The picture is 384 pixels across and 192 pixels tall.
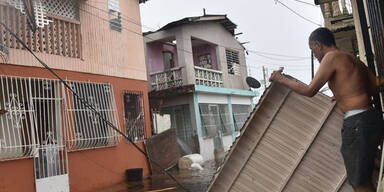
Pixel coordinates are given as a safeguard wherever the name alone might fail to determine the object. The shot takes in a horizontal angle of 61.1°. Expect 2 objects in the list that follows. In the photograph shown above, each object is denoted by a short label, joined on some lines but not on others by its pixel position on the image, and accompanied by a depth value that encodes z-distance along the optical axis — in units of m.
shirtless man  2.38
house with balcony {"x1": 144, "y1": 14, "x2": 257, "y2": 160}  15.66
